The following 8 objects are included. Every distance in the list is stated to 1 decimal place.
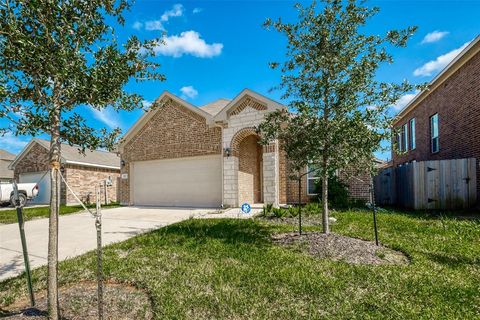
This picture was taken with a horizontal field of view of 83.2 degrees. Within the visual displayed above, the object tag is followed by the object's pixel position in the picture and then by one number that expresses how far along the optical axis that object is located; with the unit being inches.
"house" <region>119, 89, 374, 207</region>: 478.0
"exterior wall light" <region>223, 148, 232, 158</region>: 490.6
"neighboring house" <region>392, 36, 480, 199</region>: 428.8
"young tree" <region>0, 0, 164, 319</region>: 109.0
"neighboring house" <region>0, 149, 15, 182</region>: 1032.4
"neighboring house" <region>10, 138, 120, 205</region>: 733.3
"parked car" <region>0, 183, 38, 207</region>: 679.7
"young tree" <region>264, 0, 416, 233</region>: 211.0
